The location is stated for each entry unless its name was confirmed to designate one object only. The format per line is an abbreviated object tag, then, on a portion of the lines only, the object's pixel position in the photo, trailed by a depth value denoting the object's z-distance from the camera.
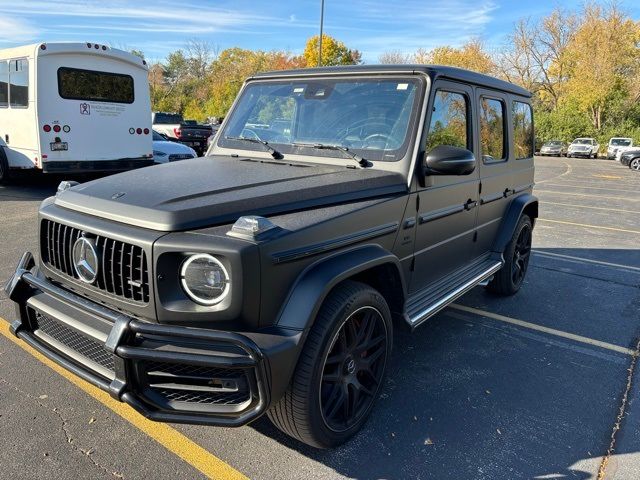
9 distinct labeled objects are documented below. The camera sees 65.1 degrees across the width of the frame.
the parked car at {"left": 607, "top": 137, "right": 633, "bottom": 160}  33.94
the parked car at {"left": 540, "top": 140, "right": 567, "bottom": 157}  38.28
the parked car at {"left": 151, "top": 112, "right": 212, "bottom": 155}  21.36
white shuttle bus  9.85
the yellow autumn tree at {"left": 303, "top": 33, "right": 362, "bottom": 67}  55.40
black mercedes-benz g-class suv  2.18
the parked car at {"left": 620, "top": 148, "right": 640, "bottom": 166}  25.52
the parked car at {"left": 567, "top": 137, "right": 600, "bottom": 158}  37.06
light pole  27.66
